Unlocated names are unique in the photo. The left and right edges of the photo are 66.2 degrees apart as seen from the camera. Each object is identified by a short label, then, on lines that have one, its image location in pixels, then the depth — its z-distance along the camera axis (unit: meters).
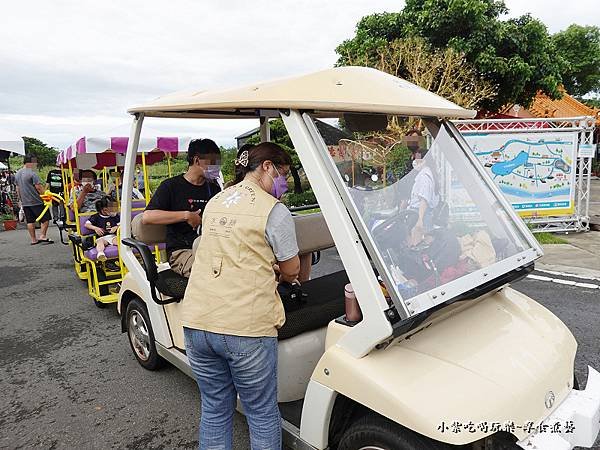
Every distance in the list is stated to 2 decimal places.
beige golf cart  1.77
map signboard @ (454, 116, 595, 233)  8.50
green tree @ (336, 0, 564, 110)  14.41
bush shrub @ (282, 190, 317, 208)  3.09
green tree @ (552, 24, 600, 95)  26.70
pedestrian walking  9.38
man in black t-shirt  3.44
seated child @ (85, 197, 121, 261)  5.87
